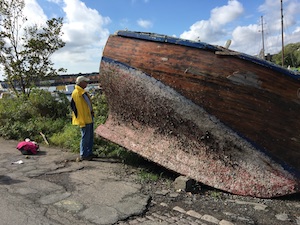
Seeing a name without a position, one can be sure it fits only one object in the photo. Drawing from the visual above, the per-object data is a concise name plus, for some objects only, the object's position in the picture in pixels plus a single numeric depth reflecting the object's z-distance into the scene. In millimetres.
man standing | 5867
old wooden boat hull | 4156
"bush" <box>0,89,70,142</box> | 8281
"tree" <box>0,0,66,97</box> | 10766
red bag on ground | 6527
